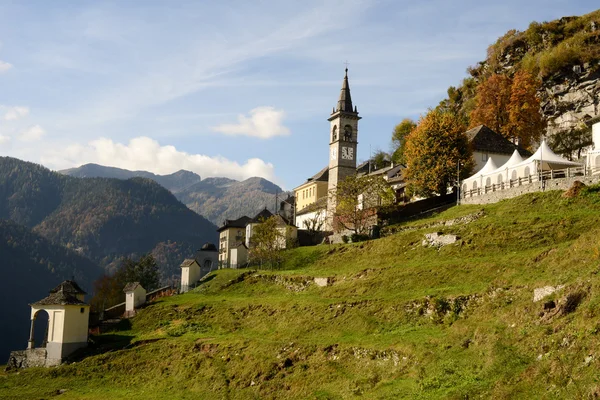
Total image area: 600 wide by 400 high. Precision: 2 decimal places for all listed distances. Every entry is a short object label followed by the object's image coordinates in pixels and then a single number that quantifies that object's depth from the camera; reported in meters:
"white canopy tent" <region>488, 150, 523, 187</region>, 55.06
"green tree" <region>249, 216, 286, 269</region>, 62.44
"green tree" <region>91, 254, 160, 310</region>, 87.62
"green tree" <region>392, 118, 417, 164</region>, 101.96
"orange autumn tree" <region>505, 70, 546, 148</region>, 72.62
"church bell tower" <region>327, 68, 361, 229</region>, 78.75
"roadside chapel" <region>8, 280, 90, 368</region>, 46.38
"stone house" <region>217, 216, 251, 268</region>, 86.19
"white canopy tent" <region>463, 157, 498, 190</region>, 57.72
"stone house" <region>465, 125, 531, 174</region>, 65.00
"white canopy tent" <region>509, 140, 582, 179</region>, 51.78
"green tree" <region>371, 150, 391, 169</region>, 102.19
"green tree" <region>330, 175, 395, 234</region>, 62.72
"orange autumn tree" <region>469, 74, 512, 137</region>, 75.06
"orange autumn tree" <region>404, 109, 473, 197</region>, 62.16
